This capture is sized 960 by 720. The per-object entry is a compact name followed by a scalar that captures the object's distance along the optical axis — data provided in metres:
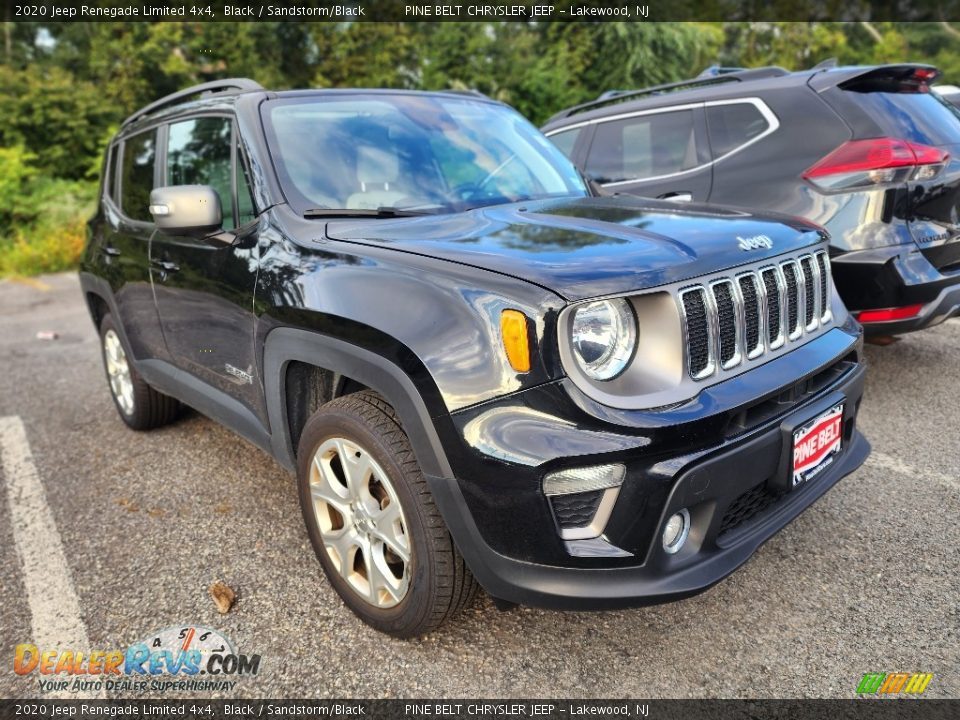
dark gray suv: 3.73
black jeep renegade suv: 1.85
